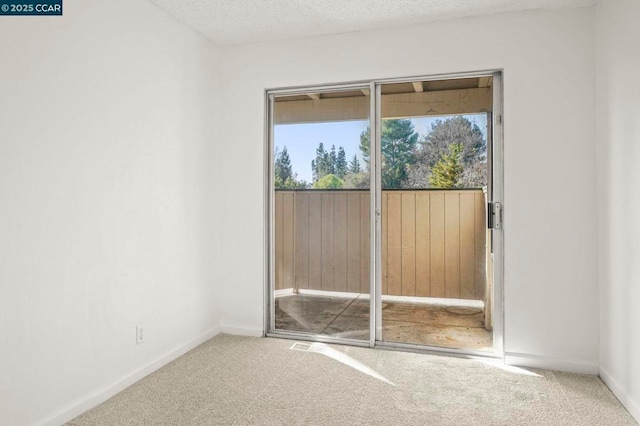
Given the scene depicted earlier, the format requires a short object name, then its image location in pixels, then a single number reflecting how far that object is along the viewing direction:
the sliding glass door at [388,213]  3.19
